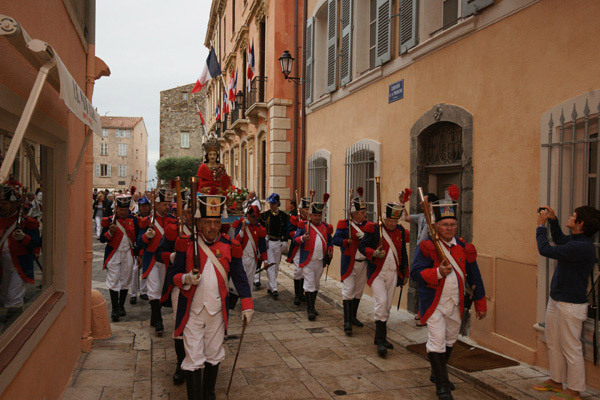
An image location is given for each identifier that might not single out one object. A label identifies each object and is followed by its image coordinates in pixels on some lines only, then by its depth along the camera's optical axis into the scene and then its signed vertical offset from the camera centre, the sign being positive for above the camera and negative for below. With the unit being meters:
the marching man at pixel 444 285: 4.75 -0.98
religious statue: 5.44 +0.02
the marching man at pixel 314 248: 8.13 -1.07
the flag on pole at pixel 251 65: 16.96 +4.09
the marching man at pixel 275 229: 10.28 -0.96
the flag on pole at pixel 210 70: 17.27 +3.99
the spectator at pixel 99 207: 20.23 -1.04
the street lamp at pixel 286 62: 12.23 +3.04
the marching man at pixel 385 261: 6.28 -1.00
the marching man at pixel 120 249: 7.89 -1.07
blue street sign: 8.42 +1.63
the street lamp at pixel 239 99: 19.90 +3.56
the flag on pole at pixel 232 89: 20.52 +3.95
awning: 2.20 +0.57
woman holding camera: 4.43 -0.96
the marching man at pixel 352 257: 7.21 -1.07
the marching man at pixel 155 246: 7.02 -0.98
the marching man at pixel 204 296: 4.32 -1.00
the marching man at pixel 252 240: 8.77 -1.02
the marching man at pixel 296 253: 8.86 -1.24
